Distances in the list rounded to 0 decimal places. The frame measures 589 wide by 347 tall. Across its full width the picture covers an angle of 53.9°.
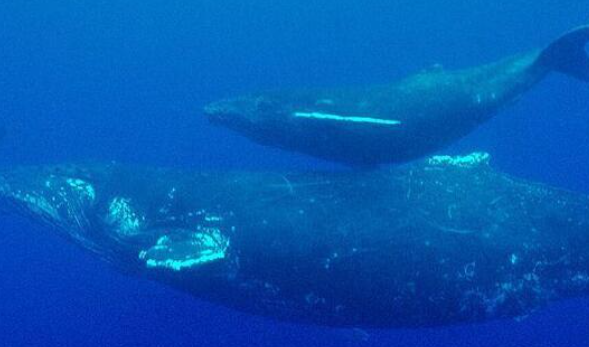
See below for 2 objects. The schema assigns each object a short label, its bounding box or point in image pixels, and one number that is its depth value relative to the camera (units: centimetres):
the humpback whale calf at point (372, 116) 985
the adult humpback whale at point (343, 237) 918
